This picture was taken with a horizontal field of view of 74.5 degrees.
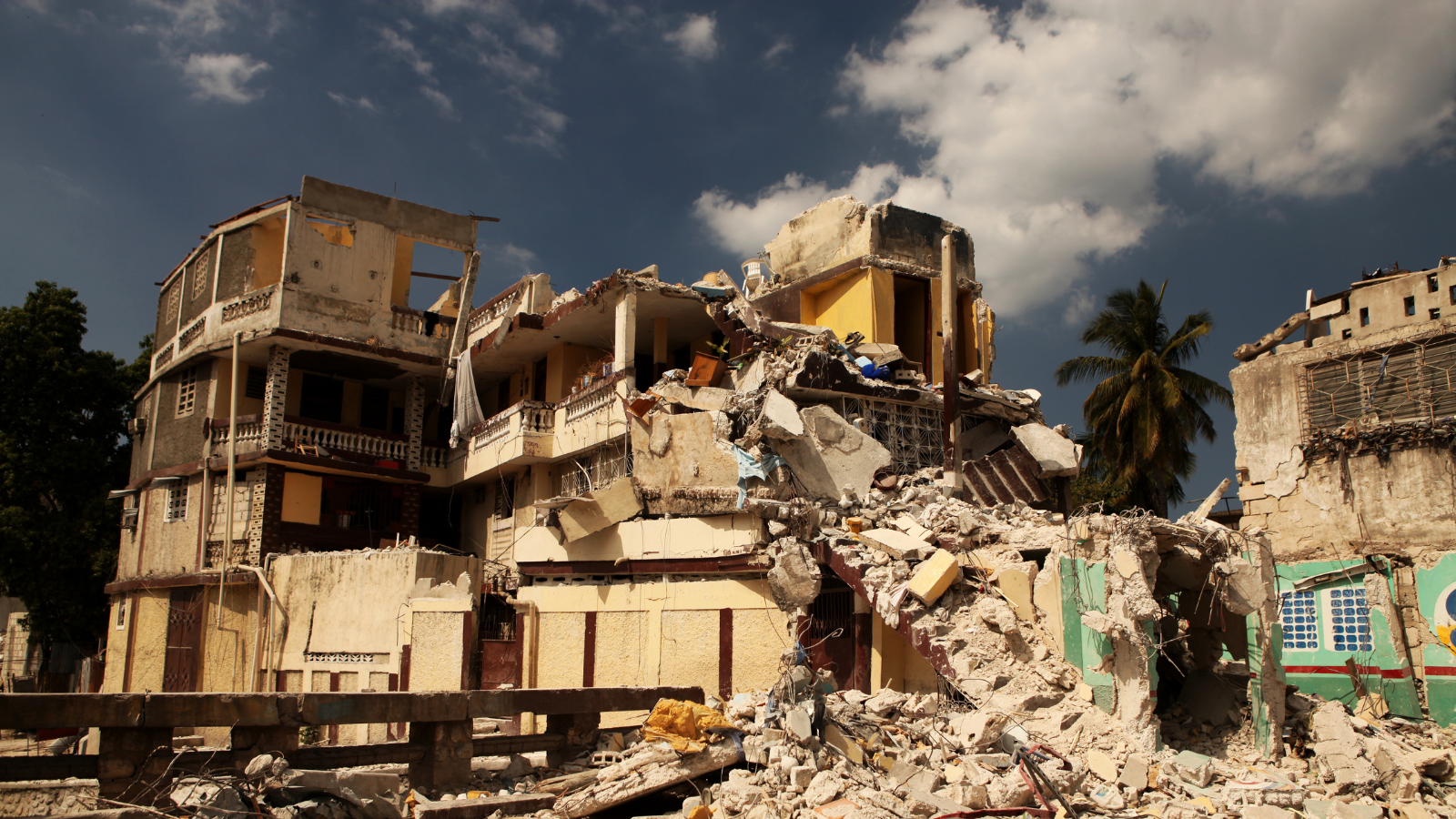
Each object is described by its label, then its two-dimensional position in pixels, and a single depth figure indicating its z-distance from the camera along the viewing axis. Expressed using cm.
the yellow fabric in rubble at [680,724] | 1045
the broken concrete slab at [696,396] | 1719
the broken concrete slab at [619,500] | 1702
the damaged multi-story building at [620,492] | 1280
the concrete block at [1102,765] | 1004
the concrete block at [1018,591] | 1206
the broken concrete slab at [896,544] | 1367
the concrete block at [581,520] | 1723
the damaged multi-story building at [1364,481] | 1678
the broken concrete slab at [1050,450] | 1900
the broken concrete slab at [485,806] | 901
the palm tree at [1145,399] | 2831
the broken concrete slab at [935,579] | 1253
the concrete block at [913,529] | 1416
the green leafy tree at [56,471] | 2572
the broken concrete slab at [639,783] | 962
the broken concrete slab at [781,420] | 1585
